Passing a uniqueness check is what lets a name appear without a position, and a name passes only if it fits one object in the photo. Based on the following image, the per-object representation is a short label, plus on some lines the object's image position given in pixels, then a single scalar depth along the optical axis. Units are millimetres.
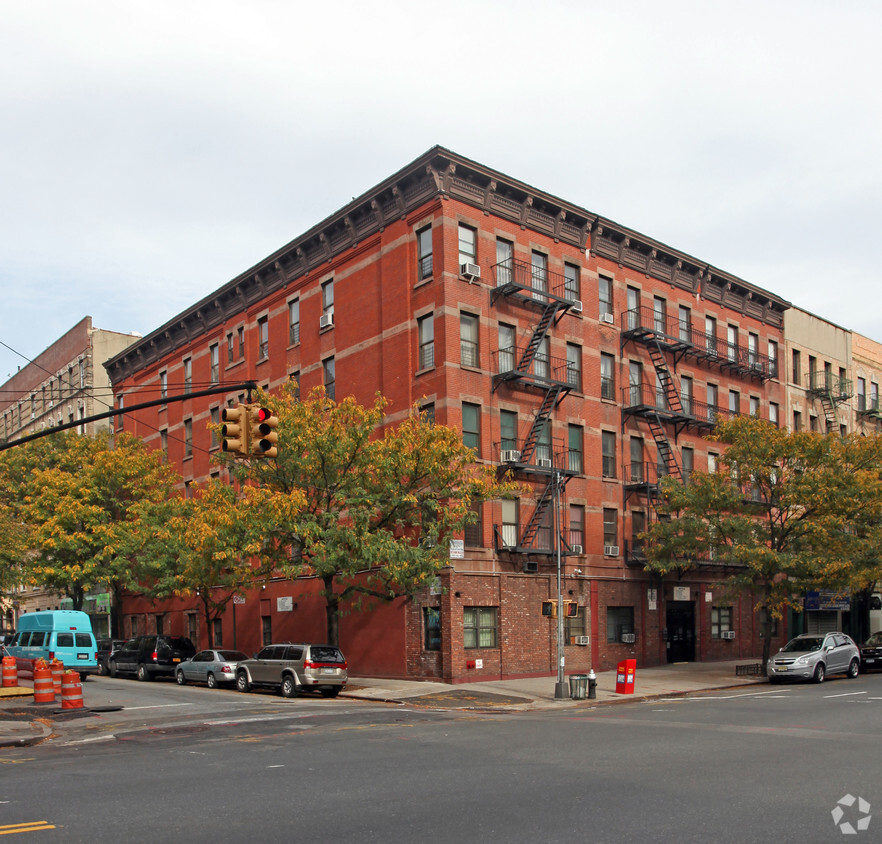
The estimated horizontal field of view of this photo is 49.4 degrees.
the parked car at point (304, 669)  28672
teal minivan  35281
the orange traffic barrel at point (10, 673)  31188
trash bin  28094
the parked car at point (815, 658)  32531
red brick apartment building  34344
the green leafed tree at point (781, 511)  34344
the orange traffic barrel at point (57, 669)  28717
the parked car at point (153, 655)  37781
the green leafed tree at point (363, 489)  29656
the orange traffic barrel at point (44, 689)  25422
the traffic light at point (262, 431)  14586
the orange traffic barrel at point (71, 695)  24281
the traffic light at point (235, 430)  14805
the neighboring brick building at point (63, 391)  61344
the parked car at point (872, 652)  39078
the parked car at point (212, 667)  32562
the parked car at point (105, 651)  41853
